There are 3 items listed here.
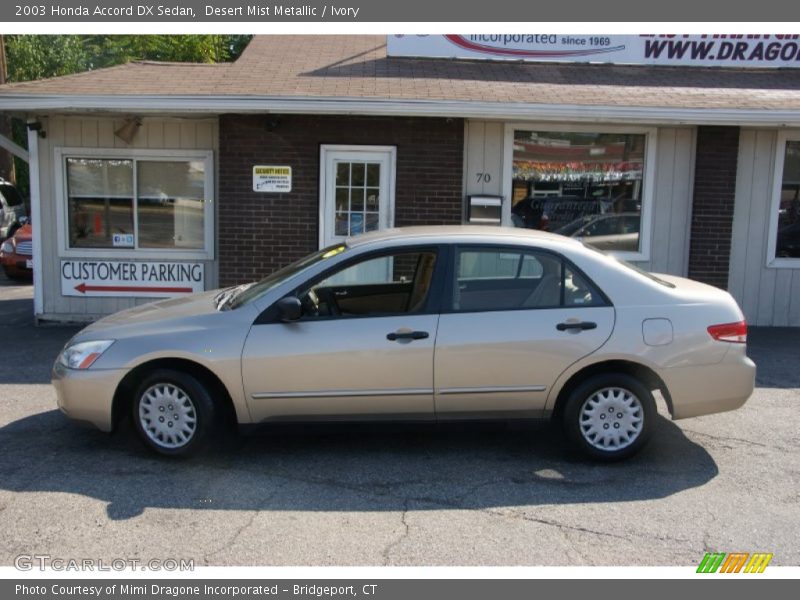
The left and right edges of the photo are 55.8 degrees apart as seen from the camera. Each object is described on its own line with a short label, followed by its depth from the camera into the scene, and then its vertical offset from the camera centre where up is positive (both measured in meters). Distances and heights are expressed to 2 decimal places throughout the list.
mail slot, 9.41 +0.16
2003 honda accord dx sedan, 4.97 -0.89
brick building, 9.30 +0.54
